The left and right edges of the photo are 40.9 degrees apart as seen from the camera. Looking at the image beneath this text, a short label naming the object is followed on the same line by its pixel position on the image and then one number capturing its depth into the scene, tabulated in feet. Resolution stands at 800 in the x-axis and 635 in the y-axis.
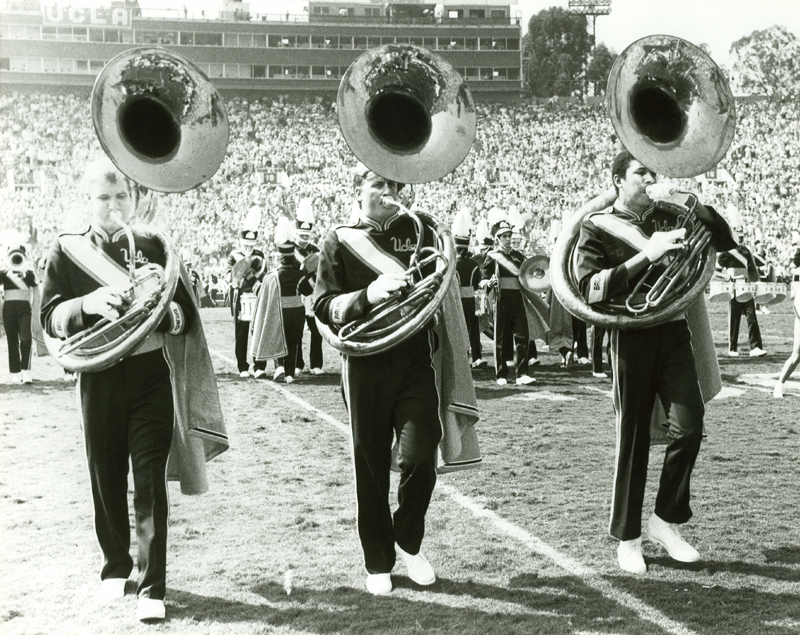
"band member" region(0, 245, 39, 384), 40.24
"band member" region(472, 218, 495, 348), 46.16
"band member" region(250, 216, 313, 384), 39.70
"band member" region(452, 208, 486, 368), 41.24
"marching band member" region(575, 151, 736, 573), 15.72
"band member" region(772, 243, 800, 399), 31.17
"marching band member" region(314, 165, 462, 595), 14.89
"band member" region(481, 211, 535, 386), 38.52
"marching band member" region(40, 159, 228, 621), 14.08
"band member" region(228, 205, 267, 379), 41.85
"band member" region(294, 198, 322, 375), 41.91
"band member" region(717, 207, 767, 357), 46.10
